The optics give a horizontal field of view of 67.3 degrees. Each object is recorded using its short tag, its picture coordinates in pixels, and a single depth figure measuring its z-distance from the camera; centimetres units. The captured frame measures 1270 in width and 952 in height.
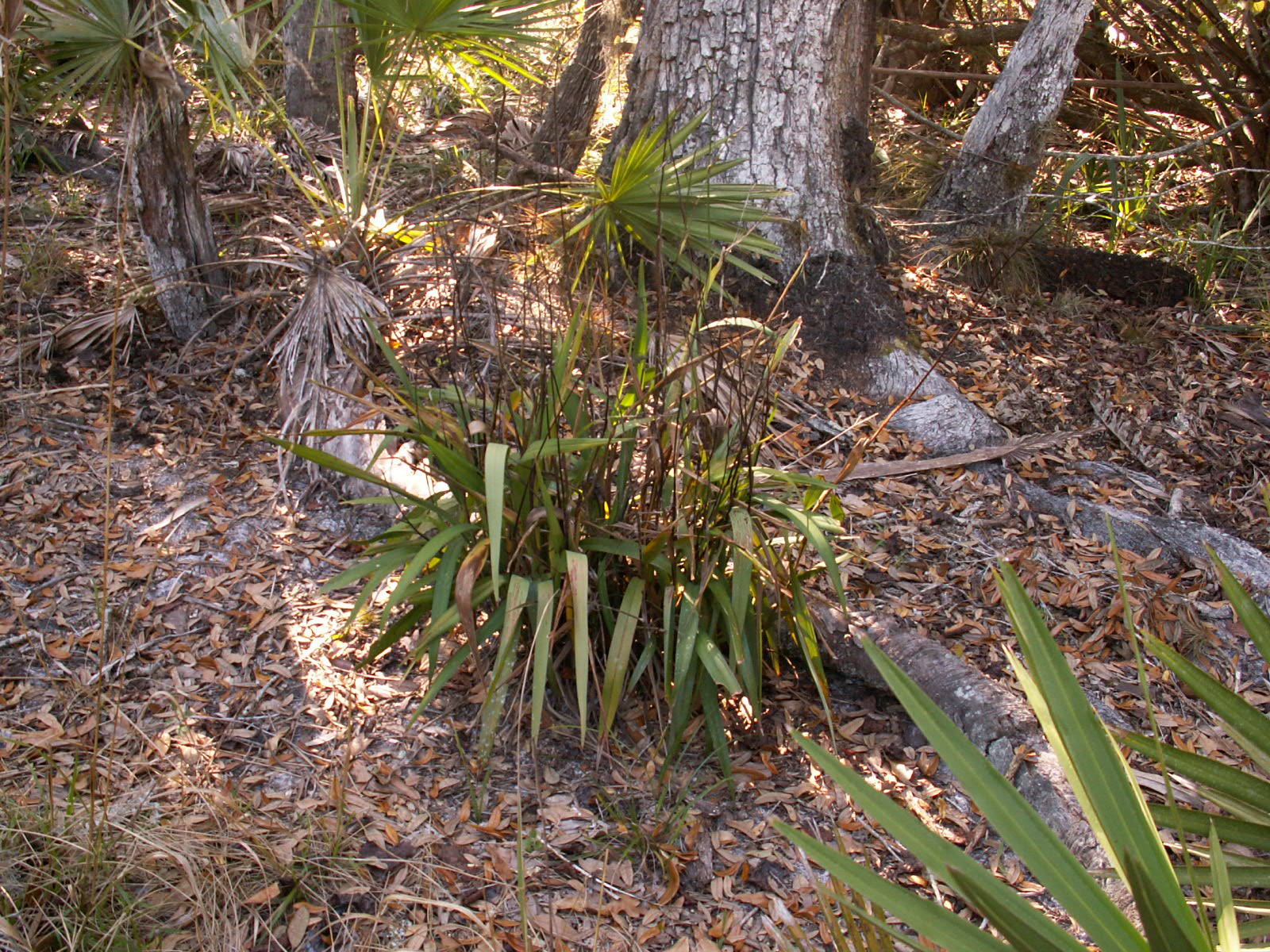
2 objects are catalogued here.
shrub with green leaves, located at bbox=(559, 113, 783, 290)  320
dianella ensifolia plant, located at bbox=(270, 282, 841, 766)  228
